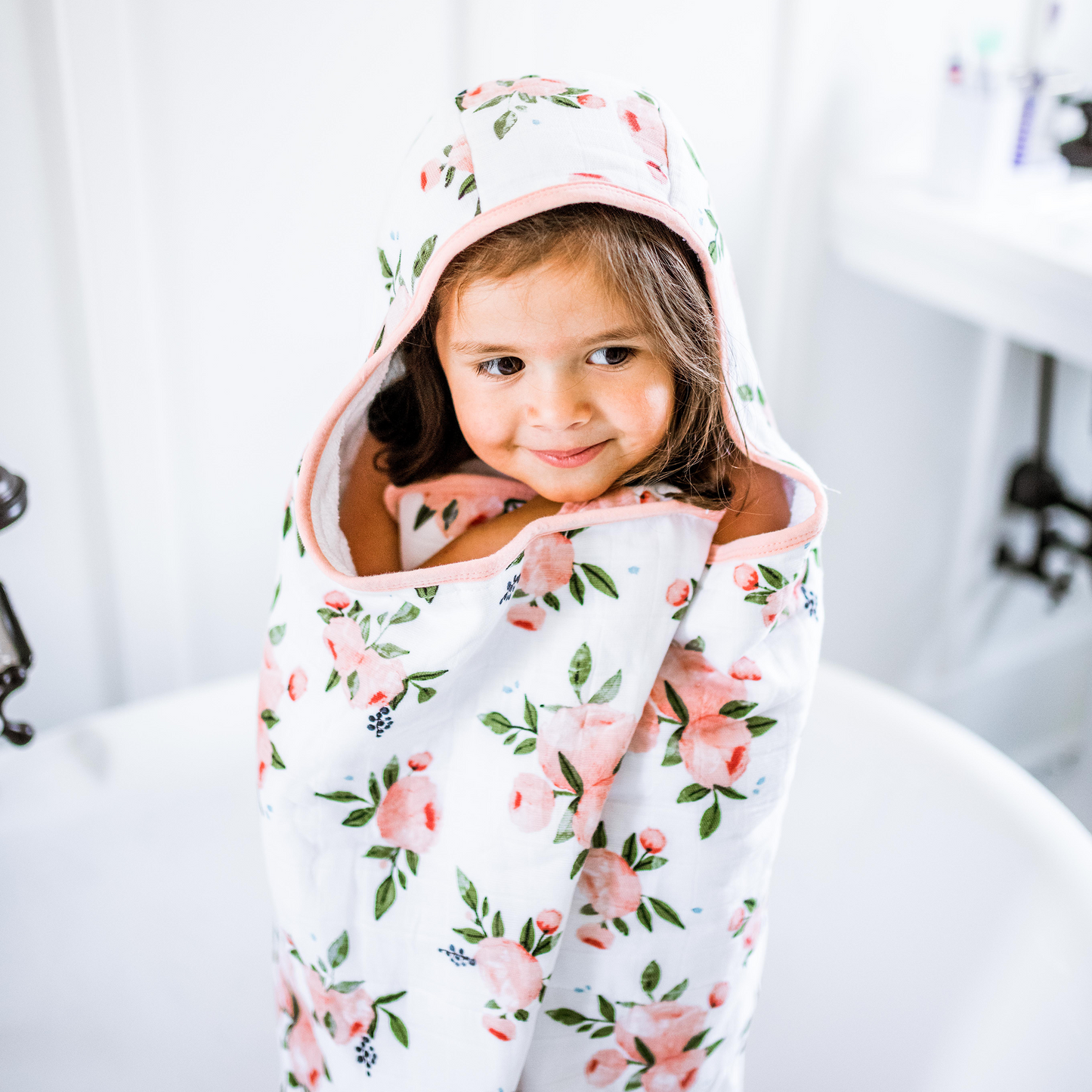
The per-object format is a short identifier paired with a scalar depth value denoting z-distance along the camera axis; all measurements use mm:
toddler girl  711
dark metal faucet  918
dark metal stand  1742
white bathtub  1091
